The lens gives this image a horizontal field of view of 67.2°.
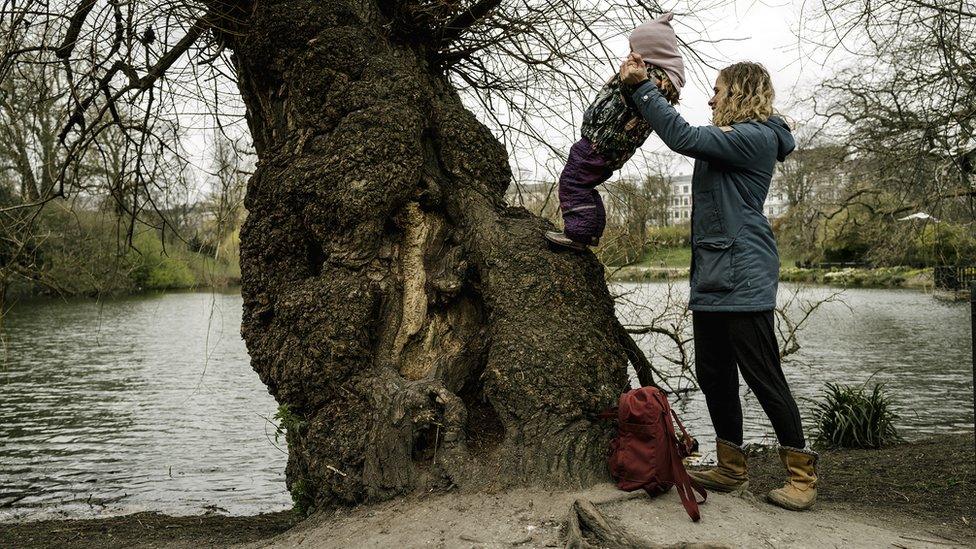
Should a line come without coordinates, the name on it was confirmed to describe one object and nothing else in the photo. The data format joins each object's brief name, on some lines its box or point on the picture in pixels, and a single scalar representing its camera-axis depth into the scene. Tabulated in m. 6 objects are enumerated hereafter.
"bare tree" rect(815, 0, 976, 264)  8.12
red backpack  2.91
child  3.22
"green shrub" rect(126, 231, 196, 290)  23.58
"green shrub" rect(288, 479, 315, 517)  3.62
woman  3.07
